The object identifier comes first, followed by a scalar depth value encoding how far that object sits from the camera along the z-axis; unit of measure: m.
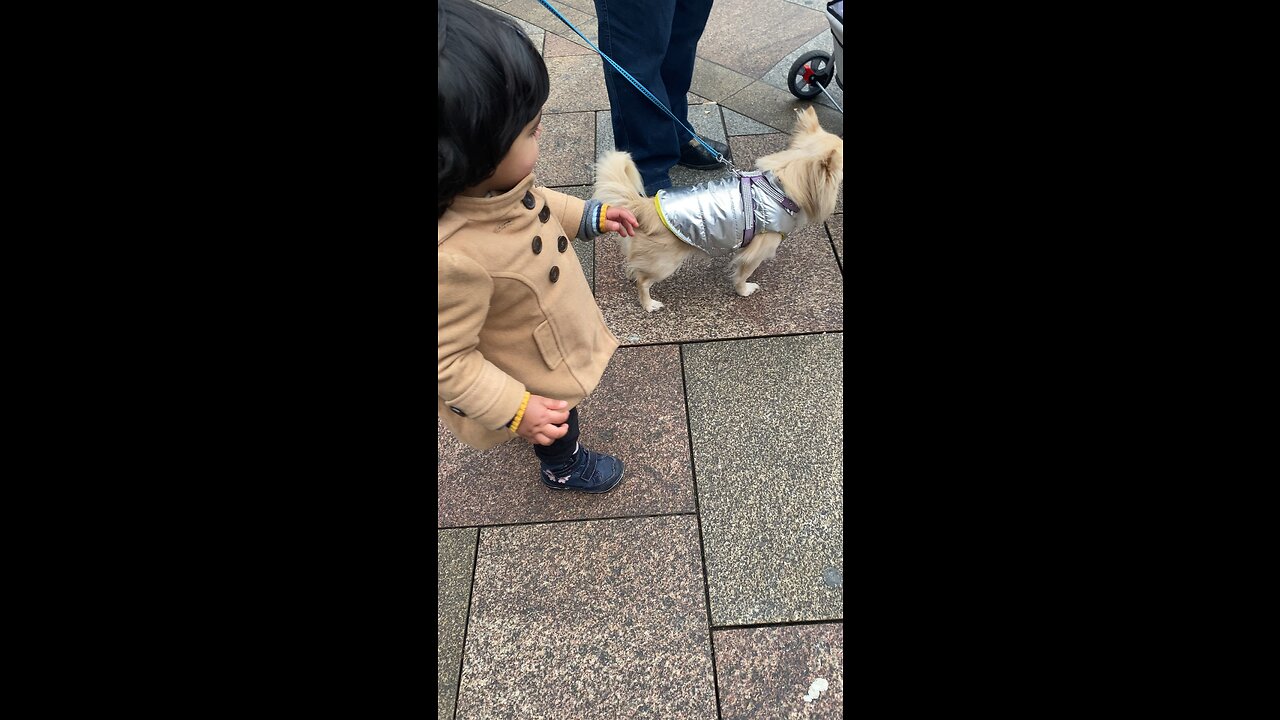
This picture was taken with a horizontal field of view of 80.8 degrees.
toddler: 1.33
